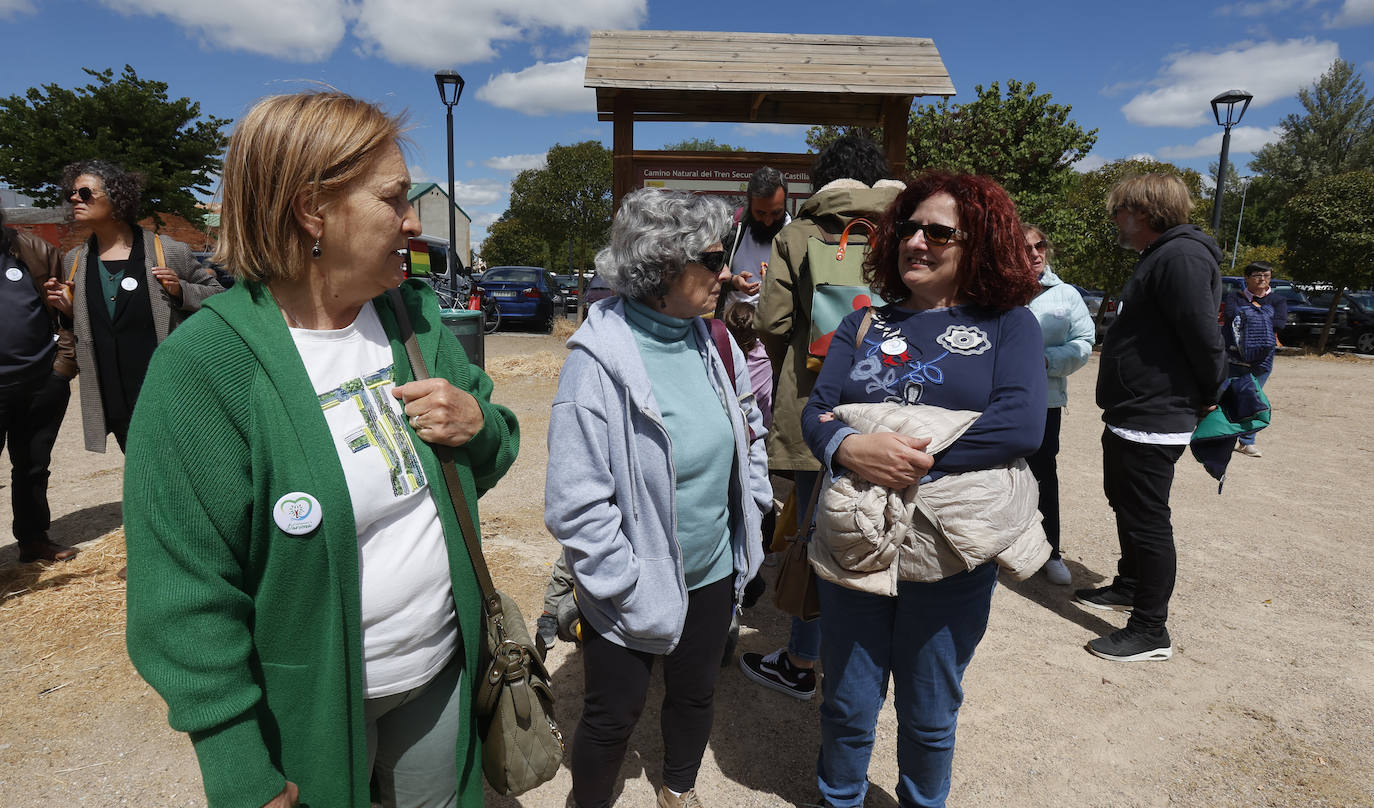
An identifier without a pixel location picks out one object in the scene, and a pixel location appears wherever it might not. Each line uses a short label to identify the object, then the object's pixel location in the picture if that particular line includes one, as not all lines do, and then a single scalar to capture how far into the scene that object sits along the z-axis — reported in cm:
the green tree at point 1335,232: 1597
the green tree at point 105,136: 2530
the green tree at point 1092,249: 1723
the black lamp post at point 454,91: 1152
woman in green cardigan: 114
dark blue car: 1792
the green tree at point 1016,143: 1502
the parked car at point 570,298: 2469
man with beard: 359
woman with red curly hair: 191
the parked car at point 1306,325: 1812
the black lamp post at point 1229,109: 1133
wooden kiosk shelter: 557
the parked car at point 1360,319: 1750
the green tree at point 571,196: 3105
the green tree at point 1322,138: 3847
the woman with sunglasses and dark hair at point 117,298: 381
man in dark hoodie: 316
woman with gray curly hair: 189
